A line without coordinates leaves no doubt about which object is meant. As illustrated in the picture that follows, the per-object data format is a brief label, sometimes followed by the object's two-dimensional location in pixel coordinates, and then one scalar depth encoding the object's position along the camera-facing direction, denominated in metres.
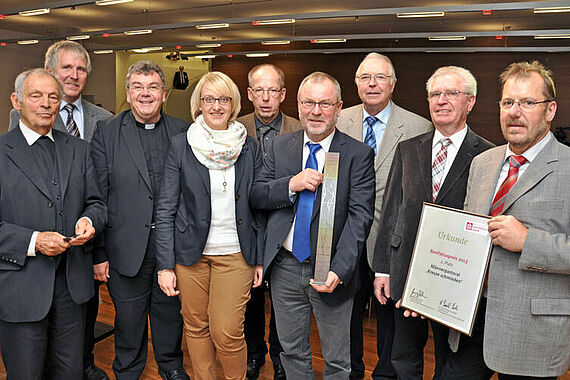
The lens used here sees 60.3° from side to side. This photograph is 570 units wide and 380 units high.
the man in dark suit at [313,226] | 2.44
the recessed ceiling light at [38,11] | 9.02
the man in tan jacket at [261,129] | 3.34
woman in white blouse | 2.64
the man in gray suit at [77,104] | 3.11
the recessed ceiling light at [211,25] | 9.57
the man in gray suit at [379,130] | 2.96
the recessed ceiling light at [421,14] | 7.07
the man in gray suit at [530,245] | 1.89
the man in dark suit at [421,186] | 2.37
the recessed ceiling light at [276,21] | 8.28
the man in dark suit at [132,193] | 2.88
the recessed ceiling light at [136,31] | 10.27
